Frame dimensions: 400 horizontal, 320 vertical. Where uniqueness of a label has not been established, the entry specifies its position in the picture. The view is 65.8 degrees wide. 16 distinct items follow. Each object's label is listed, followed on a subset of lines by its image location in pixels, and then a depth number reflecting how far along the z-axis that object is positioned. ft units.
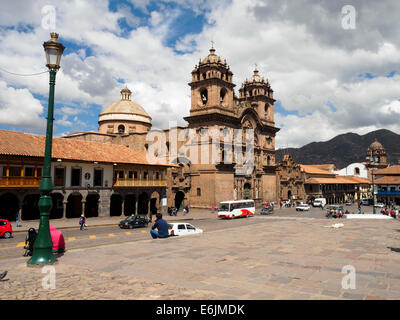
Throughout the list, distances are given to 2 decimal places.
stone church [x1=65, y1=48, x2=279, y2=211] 152.87
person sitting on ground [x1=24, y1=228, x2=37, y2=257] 42.19
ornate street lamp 32.27
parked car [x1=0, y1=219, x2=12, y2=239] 69.00
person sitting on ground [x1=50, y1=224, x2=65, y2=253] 40.70
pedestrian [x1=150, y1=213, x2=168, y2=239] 50.57
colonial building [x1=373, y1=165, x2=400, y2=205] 230.68
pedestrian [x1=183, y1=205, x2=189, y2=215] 142.22
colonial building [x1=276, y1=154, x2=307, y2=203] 216.54
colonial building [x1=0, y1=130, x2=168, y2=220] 92.22
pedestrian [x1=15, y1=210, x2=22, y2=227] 87.41
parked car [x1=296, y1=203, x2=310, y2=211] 169.78
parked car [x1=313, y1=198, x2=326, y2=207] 203.42
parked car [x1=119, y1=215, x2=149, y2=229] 91.91
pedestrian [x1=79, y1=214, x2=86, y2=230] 86.02
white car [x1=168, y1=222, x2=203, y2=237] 61.87
